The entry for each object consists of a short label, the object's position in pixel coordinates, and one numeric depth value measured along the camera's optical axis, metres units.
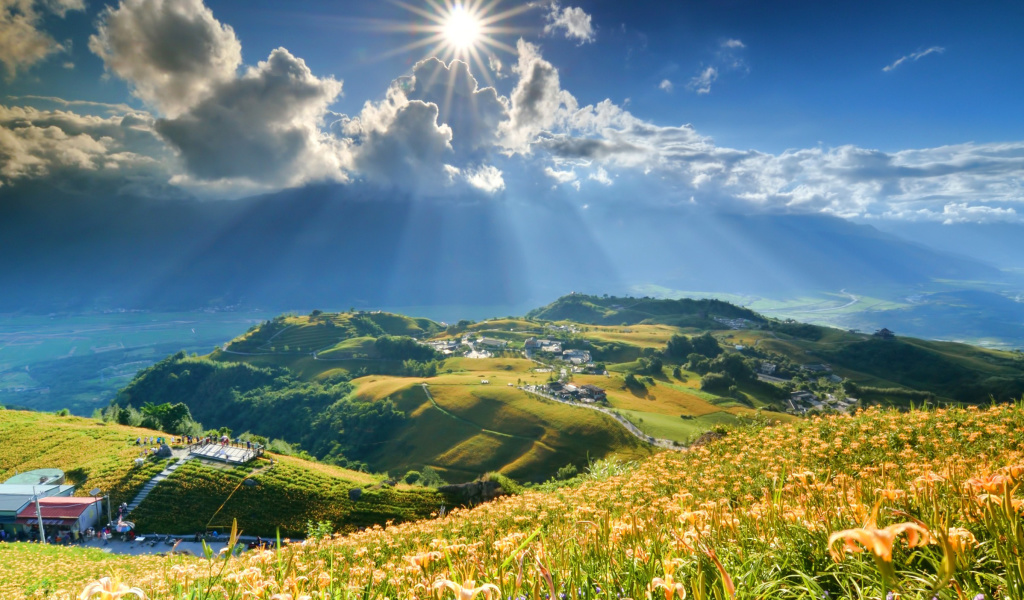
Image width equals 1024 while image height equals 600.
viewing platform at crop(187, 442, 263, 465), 41.62
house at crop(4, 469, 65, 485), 35.75
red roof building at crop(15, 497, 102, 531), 32.19
